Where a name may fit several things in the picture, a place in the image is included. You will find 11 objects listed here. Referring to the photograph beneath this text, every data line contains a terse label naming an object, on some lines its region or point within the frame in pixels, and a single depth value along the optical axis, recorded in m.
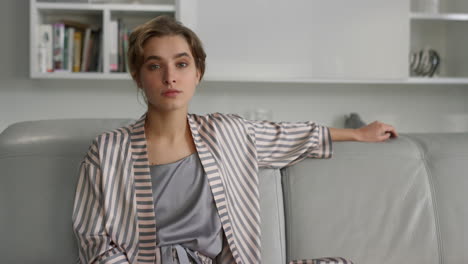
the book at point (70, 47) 2.89
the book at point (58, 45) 2.87
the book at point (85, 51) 2.92
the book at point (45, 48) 2.83
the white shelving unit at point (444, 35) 3.07
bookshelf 2.80
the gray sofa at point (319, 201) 1.53
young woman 1.45
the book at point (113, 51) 2.87
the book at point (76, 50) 2.91
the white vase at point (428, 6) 3.08
